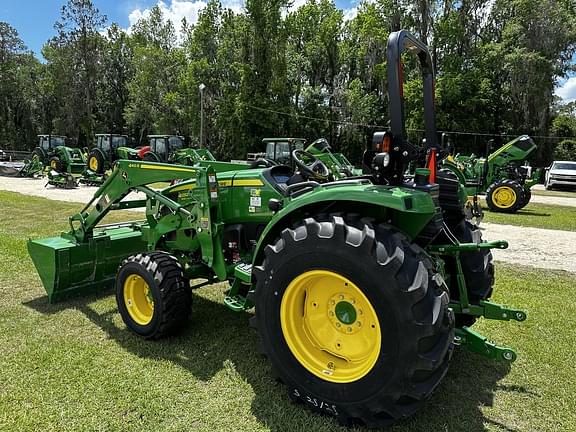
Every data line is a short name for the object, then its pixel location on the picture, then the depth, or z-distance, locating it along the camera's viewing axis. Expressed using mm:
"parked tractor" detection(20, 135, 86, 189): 16875
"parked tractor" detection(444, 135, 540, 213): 12488
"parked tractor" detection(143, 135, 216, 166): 18312
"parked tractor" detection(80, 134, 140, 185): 18141
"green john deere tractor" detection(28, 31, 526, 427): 2270
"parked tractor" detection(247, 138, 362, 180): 10160
